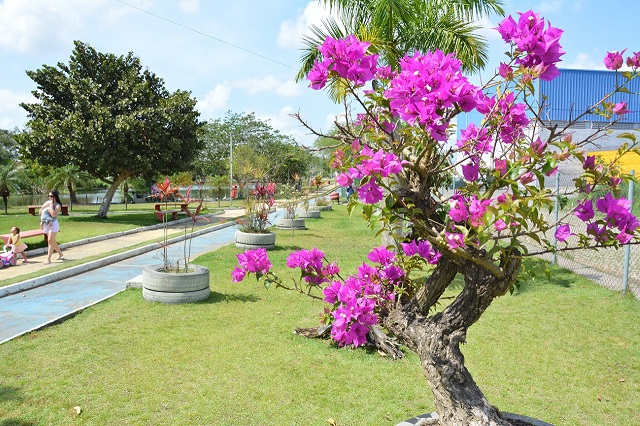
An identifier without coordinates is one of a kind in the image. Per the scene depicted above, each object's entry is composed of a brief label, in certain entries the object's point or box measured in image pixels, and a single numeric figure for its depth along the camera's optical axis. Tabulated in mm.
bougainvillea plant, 1869
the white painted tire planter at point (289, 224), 18562
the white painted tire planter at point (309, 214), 24000
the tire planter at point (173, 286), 7234
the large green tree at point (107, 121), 19766
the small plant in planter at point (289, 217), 18531
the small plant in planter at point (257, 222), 12766
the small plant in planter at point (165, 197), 7539
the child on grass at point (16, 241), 11013
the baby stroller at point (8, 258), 10711
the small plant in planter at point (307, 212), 23725
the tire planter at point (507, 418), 2753
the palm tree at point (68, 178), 34750
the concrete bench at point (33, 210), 23325
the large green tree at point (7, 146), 53859
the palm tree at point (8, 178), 34531
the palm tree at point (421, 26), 9227
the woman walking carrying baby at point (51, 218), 11344
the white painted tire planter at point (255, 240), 12719
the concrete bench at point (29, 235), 11938
